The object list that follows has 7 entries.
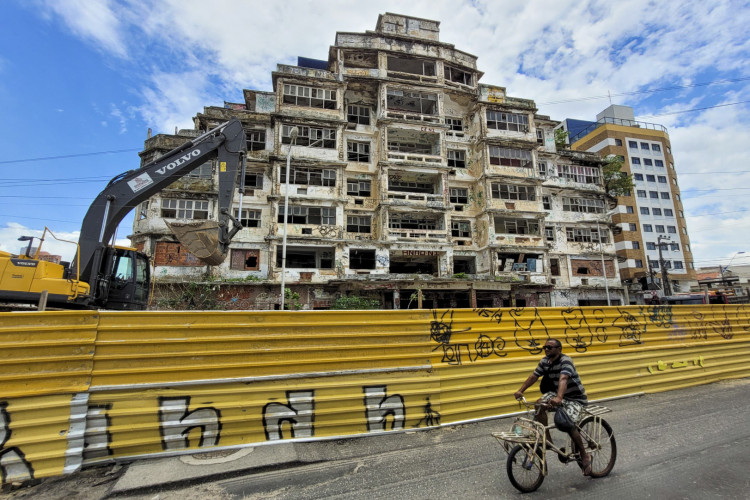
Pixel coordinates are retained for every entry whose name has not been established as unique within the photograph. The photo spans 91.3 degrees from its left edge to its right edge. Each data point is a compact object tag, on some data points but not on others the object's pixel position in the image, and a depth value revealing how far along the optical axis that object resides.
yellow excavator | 8.57
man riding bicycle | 4.55
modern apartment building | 50.06
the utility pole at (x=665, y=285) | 38.50
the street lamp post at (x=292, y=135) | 18.70
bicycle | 4.25
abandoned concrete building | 24.12
